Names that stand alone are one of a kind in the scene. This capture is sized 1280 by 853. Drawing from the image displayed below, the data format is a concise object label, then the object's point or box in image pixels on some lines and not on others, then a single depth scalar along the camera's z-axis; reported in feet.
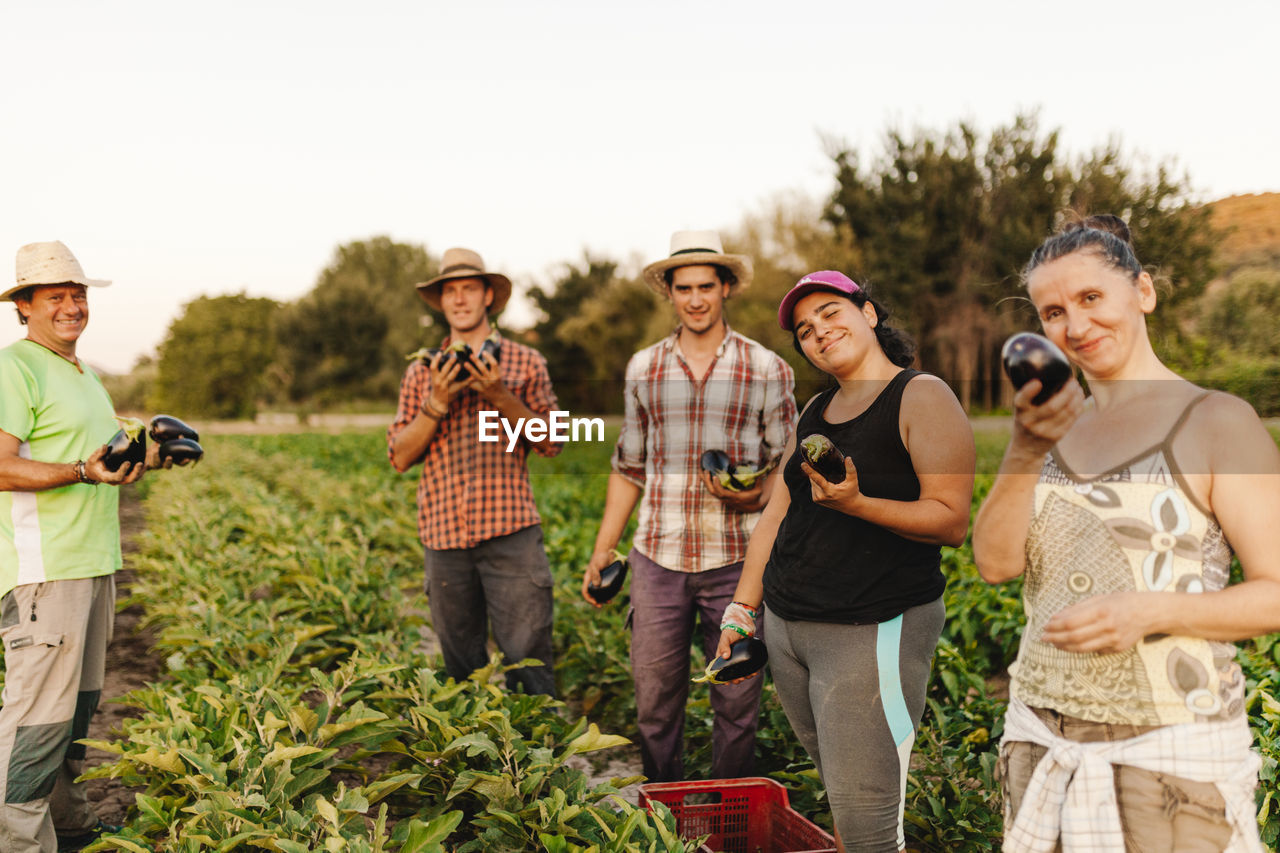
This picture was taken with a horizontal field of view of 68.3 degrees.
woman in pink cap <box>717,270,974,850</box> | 7.78
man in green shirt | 10.73
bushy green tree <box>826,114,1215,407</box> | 82.48
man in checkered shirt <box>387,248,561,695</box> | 13.70
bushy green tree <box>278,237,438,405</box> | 159.53
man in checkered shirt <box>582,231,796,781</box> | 11.85
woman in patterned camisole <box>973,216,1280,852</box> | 5.49
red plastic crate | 10.30
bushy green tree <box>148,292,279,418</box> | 155.94
